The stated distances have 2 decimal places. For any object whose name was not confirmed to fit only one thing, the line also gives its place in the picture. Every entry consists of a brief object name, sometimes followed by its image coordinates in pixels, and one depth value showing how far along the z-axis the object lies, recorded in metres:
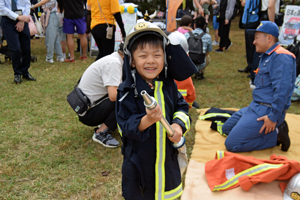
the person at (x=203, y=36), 5.63
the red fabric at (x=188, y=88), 4.03
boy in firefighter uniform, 1.46
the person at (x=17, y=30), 4.66
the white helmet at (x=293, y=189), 2.25
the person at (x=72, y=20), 6.37
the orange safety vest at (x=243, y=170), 2.42
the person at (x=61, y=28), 6.65
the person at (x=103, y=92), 2.87
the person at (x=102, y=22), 4.82
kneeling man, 2.91
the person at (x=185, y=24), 5.65
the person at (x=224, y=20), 8.59
